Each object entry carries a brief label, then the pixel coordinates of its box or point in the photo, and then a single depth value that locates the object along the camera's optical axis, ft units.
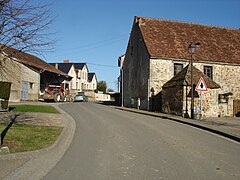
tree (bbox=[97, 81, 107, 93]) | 307.58
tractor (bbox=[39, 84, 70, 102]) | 126.03
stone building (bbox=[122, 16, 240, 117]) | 85.66
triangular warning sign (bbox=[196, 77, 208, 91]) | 55.10
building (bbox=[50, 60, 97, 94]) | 200.94
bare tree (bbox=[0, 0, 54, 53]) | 23.63
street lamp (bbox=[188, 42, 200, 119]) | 57.36
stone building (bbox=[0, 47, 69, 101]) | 108.47
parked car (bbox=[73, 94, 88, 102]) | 153.65
